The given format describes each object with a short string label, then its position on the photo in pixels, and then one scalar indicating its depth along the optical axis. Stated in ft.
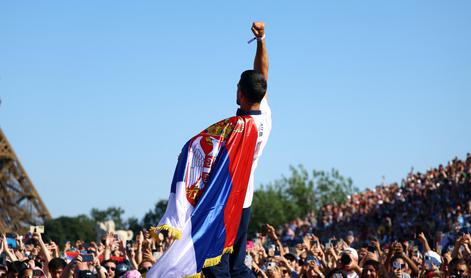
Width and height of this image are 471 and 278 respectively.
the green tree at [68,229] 195.31
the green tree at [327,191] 317.22
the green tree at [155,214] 295.48
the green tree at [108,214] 408.05
